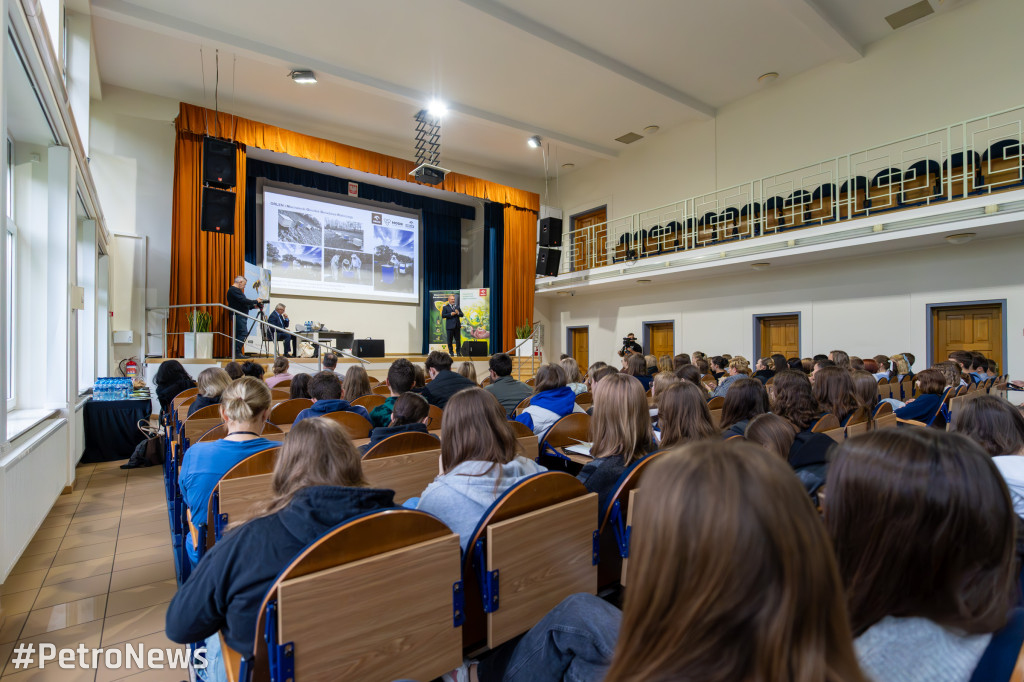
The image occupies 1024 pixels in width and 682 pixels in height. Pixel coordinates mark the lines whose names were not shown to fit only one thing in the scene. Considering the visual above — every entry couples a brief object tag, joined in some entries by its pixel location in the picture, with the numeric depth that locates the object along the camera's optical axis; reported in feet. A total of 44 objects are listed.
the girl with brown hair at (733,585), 1.81
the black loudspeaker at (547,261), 38.75
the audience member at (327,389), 10.82
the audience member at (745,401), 9.00
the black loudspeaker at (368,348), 31.40
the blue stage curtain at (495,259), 40.09
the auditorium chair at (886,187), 24.20
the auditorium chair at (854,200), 23.97
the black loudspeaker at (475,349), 37.63
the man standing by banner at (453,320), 36.76
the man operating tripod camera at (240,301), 26.58
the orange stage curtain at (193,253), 27.76
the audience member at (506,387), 13.46
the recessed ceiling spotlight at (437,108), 29.81
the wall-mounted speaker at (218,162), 26.30
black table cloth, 16.76
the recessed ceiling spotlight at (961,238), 21.64
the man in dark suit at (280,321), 28.27
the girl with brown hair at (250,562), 3.73
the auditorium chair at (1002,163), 20.20
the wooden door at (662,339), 36.14
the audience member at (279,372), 16.89
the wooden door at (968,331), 22.90
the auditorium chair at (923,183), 21.96
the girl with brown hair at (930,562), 2.43
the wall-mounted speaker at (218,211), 26.43
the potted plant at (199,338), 25.00
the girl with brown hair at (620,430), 6.70
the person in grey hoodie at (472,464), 5.18
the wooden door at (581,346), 42.45
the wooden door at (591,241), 40.52
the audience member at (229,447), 6.64
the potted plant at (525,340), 41.08
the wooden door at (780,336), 29.71
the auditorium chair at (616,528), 5.74
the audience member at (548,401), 11.03
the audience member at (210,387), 11.44
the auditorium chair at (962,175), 20.92
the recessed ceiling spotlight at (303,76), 26.53
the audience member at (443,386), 12.53
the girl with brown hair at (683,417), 7.63
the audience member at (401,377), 11.36
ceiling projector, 29.40
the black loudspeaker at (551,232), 38.50
